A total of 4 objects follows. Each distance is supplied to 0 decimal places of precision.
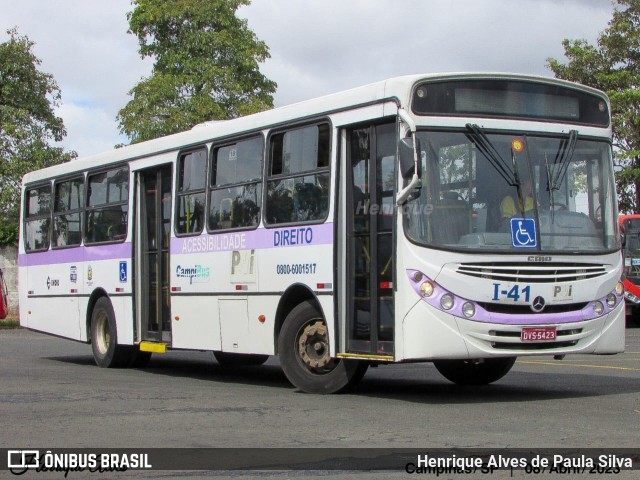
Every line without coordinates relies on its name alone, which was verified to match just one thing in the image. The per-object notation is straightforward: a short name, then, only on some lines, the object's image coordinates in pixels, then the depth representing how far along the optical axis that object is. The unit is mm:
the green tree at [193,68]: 39219
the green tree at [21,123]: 36928
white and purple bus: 10844
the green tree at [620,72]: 37250
